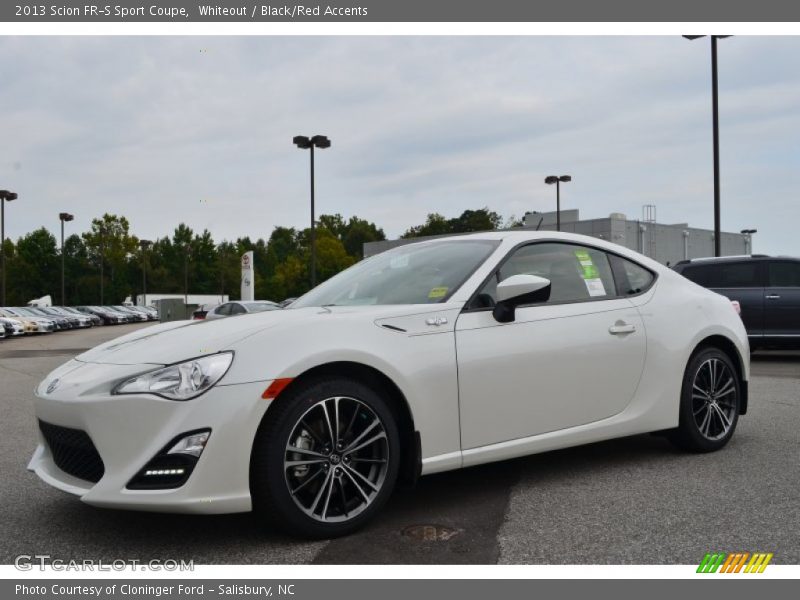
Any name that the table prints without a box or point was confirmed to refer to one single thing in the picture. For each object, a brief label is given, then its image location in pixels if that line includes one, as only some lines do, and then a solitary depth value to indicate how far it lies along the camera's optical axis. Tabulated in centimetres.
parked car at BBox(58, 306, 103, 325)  4772
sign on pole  3334
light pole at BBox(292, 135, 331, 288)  2812
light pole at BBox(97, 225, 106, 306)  9896
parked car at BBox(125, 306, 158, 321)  6508
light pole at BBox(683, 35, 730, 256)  1848
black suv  1238
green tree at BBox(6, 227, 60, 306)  9338
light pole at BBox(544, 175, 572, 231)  3998
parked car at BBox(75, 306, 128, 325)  5484
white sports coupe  320
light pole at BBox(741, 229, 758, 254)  6021
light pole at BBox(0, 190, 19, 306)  4562
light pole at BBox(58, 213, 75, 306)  6048
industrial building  4703
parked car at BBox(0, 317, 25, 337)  3119
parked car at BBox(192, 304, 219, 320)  2464
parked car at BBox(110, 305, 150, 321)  6031
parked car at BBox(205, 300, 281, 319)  1954
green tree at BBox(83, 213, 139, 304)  9975
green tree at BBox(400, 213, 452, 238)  9438
